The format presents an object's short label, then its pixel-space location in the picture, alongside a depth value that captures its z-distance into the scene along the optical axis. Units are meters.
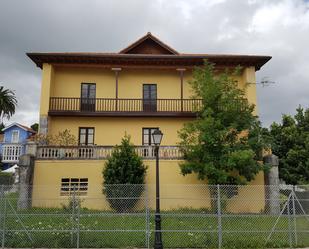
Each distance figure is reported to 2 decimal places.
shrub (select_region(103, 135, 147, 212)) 12.47
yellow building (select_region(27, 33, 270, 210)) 17.15
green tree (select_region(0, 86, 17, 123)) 36.59
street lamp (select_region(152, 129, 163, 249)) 7.67
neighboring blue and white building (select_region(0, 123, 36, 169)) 36.70
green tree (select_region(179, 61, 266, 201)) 12.57
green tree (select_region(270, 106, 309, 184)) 19.68
